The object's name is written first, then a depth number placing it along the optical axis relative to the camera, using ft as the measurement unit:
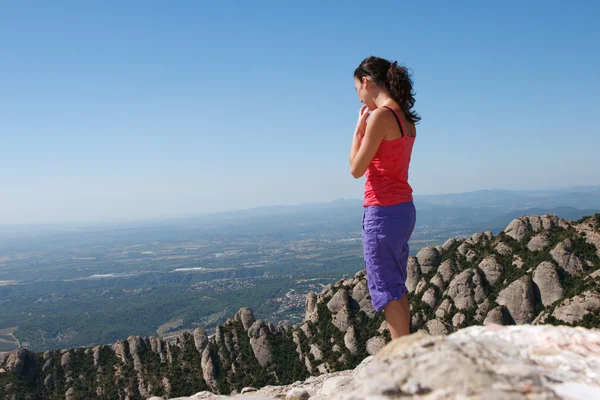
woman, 18.37
